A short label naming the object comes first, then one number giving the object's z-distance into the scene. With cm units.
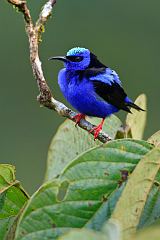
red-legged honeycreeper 940
